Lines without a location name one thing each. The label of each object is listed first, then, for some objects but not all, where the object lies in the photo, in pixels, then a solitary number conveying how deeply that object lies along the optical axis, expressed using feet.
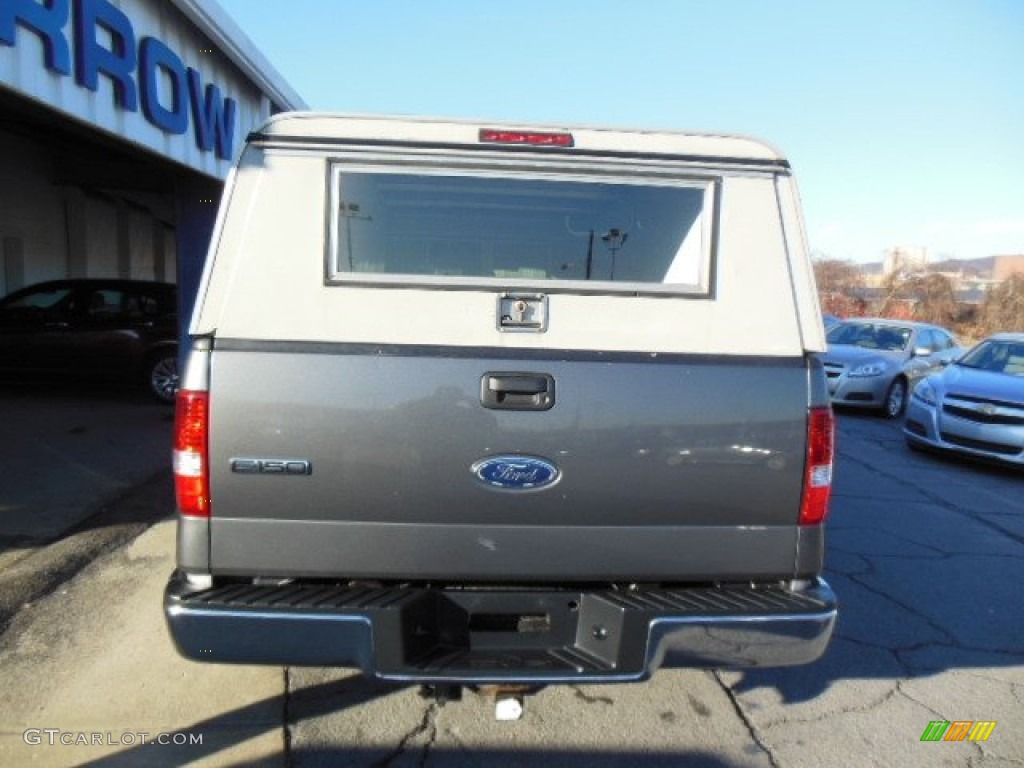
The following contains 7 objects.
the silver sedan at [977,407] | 24.80
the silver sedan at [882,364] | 37.22
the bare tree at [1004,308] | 87.30
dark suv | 32.22
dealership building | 19.36
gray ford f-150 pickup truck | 7.63
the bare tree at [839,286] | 110.13
